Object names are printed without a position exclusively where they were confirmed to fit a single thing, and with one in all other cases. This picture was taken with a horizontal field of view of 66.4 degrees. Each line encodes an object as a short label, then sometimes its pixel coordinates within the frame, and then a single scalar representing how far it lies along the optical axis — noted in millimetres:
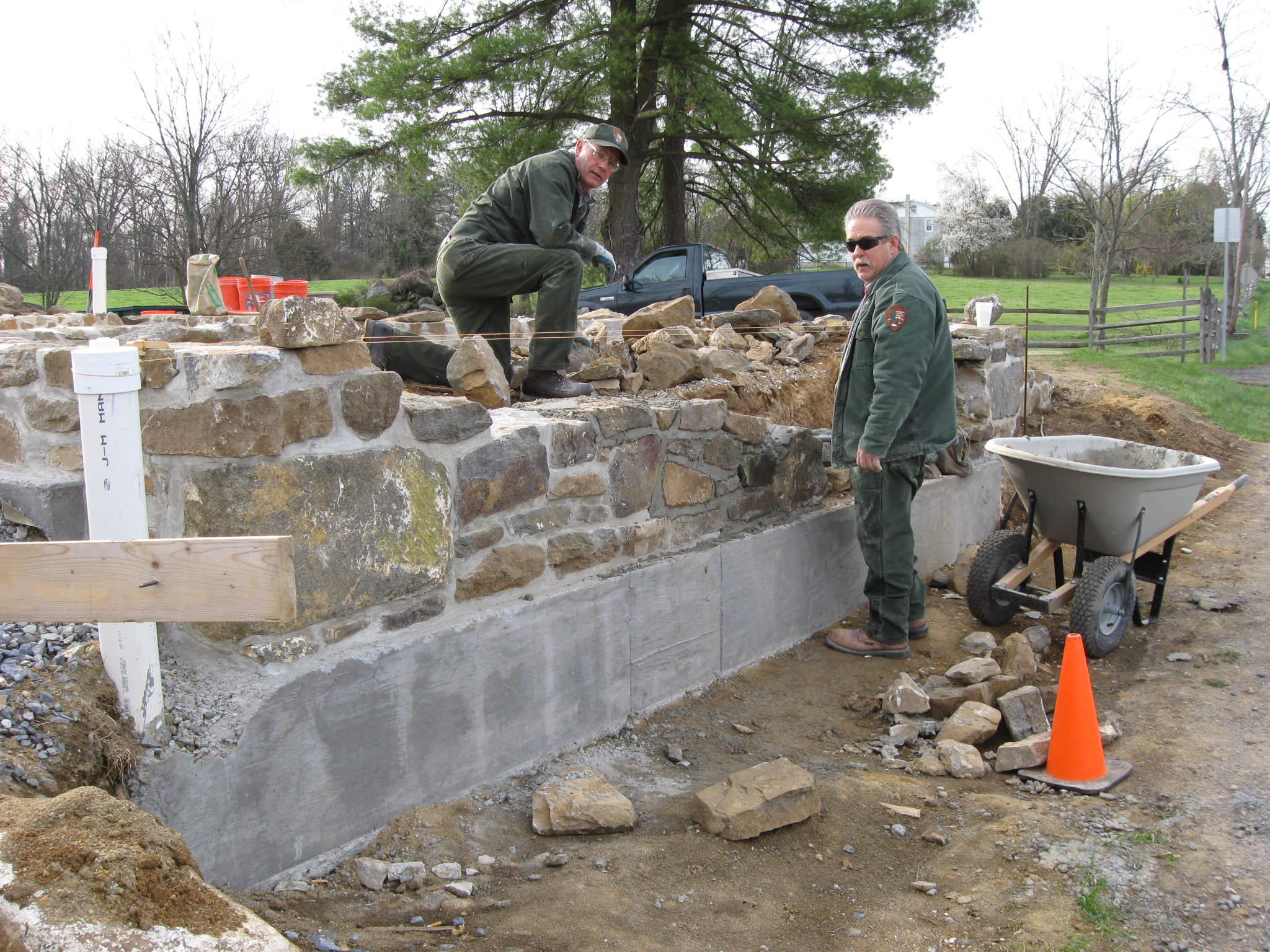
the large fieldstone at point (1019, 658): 4535
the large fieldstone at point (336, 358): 2826
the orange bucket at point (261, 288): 9742
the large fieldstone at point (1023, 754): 3656
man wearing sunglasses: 4328
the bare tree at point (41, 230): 16859
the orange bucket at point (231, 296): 10328
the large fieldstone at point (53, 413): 2924
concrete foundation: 2668
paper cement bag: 9445
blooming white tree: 39219
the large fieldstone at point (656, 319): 6707
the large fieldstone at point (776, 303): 8188
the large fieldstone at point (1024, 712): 3873
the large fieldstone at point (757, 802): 3088
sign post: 16688
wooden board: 1775
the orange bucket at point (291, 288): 8688
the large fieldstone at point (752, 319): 7664
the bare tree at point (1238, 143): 20406
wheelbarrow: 4758
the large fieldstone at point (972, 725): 3873
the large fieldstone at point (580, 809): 3107
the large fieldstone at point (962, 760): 3656
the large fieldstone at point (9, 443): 3002
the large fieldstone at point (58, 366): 2898
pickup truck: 11836
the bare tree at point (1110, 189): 19422
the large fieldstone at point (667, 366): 5512
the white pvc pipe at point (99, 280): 7816
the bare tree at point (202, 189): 16688
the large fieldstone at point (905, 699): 4137
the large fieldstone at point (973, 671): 4344
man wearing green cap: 4508
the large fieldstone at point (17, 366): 2945
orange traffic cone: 3521
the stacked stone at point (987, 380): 6543
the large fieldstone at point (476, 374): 4086
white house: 61734
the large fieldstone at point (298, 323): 2742
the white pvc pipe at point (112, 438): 2309
